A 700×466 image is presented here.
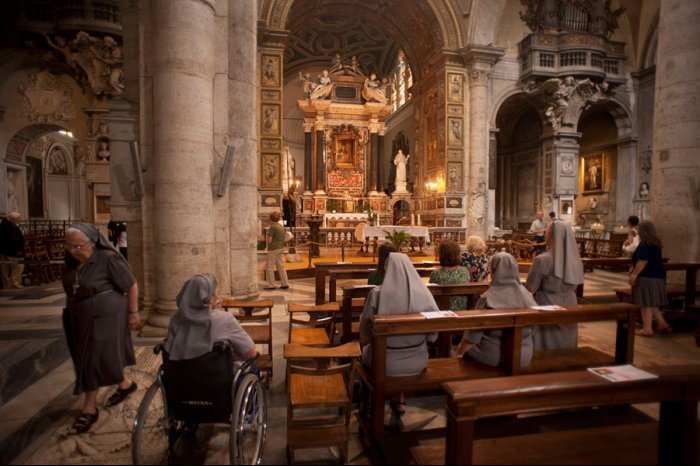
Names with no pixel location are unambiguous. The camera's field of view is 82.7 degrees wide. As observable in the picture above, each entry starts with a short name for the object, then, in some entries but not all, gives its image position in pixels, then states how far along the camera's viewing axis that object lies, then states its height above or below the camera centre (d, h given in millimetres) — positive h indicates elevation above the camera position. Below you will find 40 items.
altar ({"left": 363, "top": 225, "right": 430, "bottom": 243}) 13664 -468
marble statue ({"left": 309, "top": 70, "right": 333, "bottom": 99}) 20047 +6531
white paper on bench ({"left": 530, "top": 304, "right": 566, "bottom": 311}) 3260 -753
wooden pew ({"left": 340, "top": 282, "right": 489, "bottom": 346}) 4512 -874
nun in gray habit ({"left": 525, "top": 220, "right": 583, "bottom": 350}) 3721 -619
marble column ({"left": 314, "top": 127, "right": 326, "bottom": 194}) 20709 +2686
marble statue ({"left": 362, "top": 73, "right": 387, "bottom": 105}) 20625 +6511
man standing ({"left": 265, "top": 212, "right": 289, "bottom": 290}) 8875 -728
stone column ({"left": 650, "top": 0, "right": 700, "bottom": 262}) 7504 +1572
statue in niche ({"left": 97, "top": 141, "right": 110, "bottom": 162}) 14352 +2373
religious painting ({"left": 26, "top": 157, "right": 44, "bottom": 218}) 16797 +1309
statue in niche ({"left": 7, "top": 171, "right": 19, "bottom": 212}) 15359 +934
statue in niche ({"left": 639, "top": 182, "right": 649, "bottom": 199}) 16328 +1121
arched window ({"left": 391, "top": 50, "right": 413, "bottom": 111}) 24672 +8692
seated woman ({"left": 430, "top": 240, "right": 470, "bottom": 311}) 4559 -592
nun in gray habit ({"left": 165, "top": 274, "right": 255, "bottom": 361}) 2525 -687
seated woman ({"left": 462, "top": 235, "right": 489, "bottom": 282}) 5441 -595
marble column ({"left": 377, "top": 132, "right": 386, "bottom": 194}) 20908 +2958
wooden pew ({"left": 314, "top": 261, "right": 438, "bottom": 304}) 6078 -856
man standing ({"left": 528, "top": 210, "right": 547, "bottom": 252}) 12180 -434
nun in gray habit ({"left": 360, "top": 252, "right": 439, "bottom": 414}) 3068 -703
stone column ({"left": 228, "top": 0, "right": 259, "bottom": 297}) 6621 +1373
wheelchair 2502 -1151
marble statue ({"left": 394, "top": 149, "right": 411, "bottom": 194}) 20031 +2367
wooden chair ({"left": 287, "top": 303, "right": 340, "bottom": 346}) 4070 -1261
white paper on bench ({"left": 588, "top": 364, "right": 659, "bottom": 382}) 2111 -856
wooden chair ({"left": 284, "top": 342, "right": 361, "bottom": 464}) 2650 -1270
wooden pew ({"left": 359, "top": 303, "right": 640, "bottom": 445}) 2889 -1079
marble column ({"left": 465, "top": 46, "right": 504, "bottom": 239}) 15844 +3080
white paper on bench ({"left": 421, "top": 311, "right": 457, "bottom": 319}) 2939 -736
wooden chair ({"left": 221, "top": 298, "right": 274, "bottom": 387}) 3599 -1190
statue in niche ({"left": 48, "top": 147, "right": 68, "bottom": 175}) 18688 +2618
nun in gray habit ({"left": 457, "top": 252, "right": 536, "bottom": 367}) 3295 -743
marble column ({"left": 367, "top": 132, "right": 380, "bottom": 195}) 21094 +3007
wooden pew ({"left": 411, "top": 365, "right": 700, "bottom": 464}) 1938 -1058
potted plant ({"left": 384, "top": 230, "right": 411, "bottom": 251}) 11990 -624
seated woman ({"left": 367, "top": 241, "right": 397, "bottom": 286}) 4066 -409
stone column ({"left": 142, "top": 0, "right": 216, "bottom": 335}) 5371 +983
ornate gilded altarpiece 21203 +2876
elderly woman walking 3152 -750
